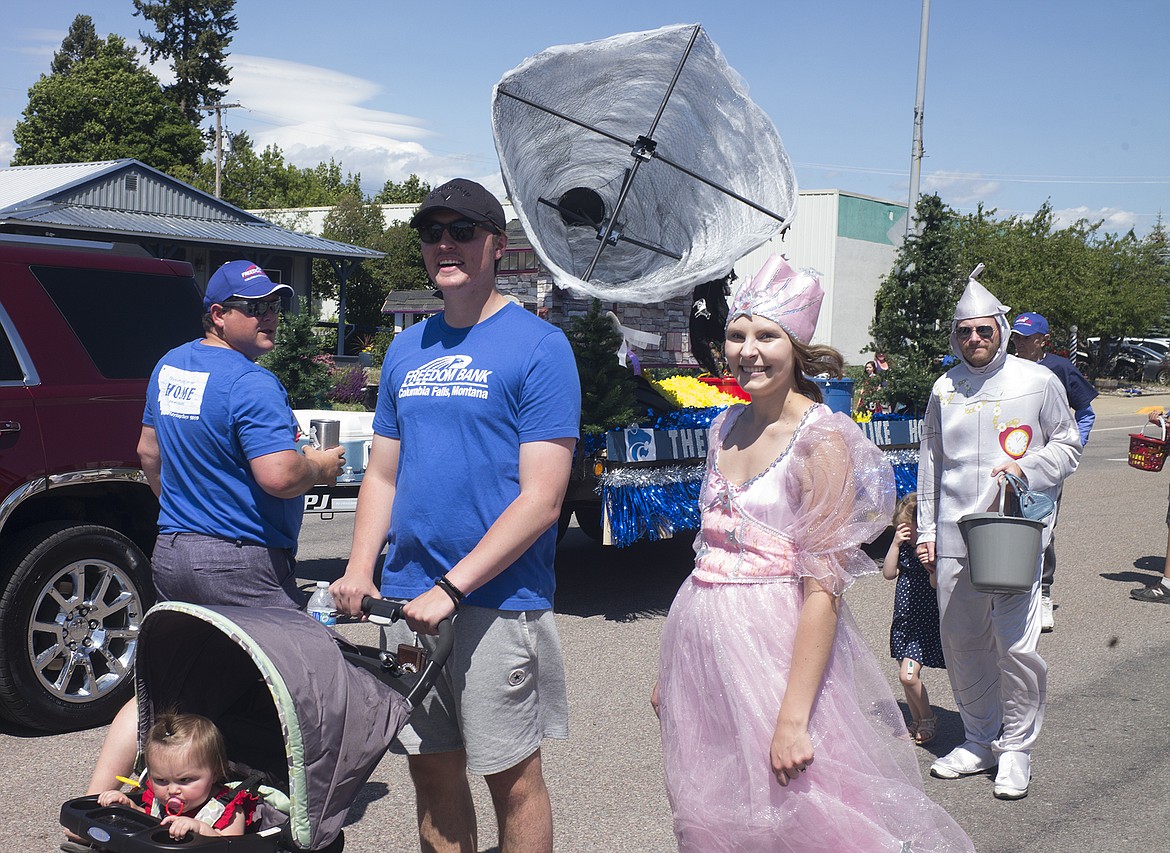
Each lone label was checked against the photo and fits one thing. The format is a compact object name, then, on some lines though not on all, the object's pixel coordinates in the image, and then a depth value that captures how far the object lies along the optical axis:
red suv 4.90
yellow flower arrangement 8.48
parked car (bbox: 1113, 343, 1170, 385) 43.00
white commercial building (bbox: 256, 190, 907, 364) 39.91
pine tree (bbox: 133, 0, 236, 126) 65.00
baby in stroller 2.80
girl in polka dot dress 5.29
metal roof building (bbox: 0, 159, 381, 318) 26.64
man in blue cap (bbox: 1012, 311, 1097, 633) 7.64
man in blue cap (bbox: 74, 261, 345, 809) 3.68
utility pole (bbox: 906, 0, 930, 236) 20.08
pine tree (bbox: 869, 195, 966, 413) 10.14
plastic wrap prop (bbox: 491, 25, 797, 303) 8.59
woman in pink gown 2.72
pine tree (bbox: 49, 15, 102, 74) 76.30
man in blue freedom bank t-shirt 2.91
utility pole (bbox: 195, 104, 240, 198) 52.03
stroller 2.53
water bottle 4.00
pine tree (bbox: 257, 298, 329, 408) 14.82
